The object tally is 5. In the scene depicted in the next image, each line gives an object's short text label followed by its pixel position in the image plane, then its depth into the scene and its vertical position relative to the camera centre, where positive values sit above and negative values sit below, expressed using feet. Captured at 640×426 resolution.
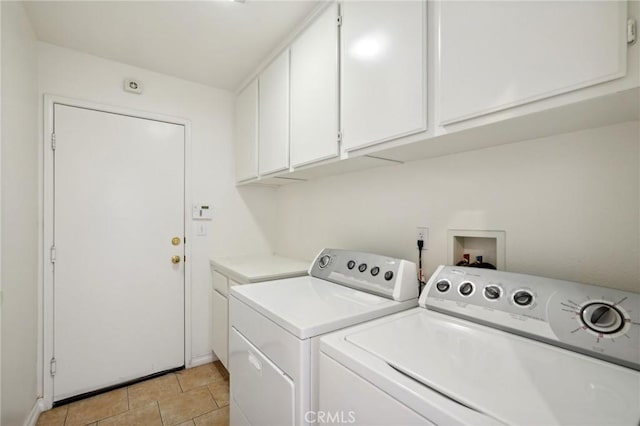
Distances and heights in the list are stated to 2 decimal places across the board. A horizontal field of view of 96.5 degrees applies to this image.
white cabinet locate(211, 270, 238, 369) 7.04 -2.71
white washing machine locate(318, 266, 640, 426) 1.94 -1.29
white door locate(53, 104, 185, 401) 6.47 -0.93
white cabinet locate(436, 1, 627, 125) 2.27 +1.49
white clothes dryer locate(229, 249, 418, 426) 3.18 -1.36
